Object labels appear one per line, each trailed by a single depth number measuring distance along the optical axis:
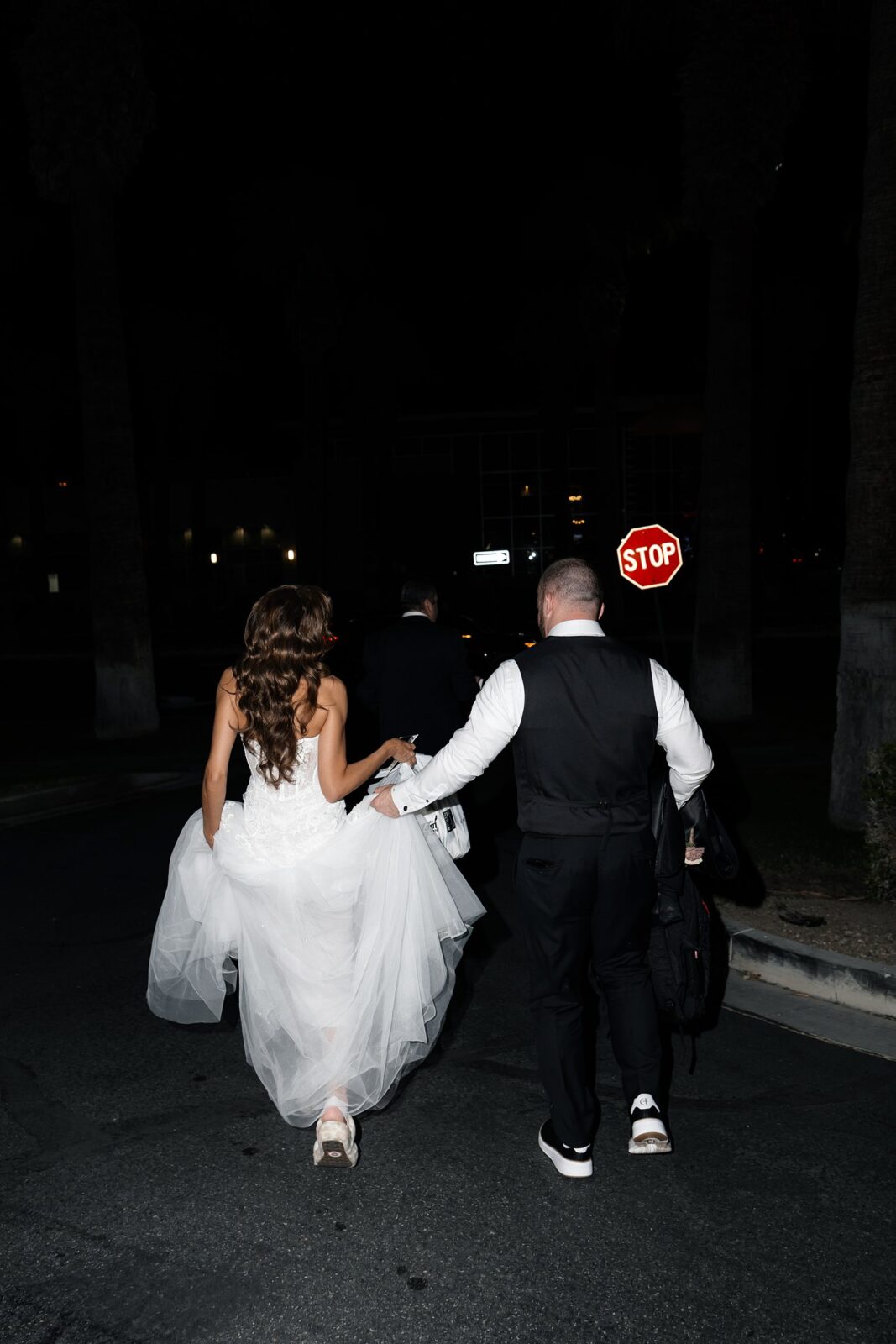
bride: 4.43
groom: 4.05
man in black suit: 7.44
